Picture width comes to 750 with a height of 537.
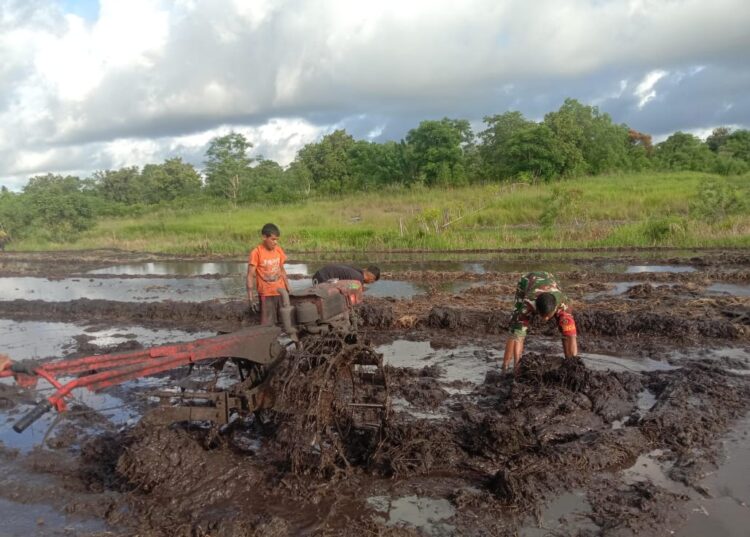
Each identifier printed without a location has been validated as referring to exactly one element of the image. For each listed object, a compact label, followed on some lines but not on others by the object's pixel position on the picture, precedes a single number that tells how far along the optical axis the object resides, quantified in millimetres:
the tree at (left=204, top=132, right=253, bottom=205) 44875
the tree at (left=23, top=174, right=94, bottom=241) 29859
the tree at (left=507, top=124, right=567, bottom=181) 33656
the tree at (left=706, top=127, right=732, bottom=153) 47612
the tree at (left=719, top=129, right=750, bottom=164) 40375
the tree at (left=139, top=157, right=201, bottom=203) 50859
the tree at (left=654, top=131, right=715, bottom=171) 38344
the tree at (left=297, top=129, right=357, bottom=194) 40562
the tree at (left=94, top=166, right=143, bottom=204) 54875
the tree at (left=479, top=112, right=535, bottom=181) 34938
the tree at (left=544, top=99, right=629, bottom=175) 34719
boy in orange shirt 6812
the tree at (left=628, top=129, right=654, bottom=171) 37875
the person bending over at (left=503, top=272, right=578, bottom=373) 6355
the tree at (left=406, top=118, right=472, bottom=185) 34562
